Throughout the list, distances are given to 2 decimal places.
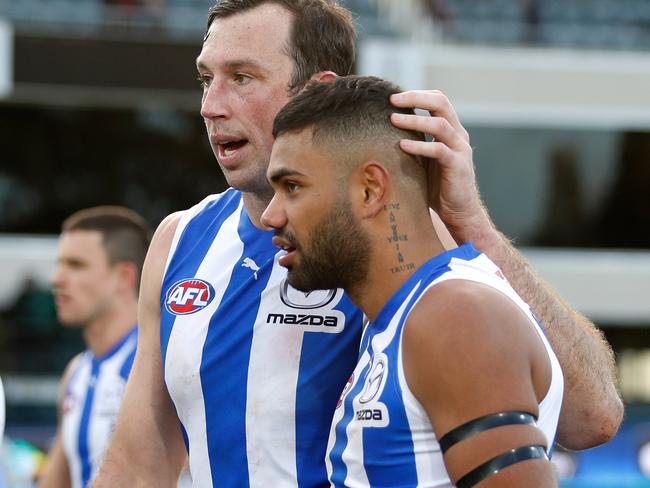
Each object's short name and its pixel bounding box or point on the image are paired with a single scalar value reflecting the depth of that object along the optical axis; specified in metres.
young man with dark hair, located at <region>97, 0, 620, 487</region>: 5.58
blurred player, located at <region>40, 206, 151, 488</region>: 12.25
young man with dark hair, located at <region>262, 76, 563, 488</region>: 4.22
